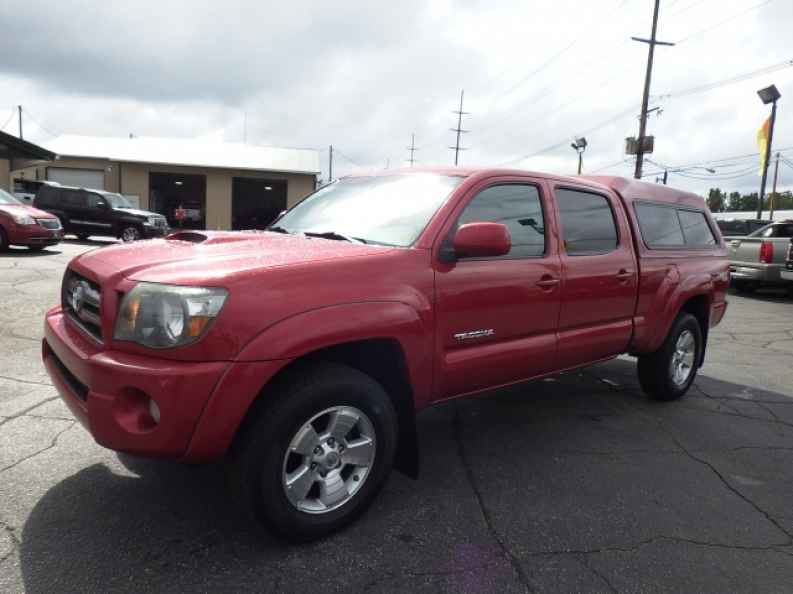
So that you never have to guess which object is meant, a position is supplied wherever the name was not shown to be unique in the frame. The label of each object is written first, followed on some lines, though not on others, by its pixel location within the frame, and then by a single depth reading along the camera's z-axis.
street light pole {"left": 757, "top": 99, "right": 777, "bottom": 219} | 25.80
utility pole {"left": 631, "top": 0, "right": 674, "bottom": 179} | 22.83
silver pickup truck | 11.88
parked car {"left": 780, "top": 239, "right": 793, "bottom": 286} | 11.77
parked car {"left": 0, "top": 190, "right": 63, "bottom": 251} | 11.98
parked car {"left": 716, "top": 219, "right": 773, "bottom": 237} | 19.46
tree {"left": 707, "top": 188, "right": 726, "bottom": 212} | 104.29
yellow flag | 26.30
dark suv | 17.38
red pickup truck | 2.18
